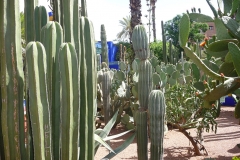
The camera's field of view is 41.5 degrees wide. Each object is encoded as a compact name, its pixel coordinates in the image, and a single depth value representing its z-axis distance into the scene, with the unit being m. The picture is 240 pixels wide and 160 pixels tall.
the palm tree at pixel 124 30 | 37.69
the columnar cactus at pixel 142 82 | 4.09
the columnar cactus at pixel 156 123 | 3.89
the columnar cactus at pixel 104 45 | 8.71
